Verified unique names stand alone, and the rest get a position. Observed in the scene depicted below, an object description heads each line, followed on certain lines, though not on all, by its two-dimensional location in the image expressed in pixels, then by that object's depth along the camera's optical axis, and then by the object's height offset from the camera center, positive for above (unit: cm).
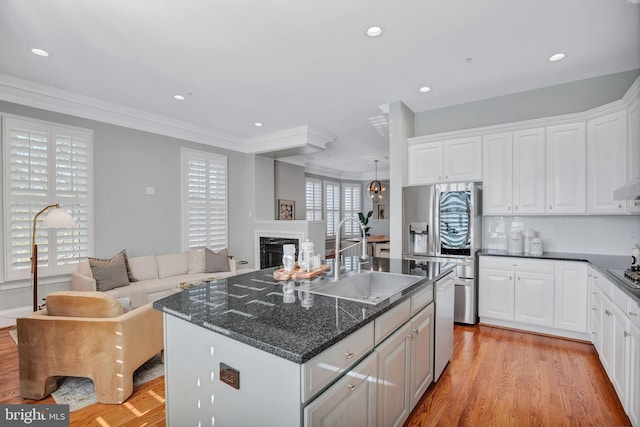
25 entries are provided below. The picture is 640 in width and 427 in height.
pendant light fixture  790 +64
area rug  222 -137
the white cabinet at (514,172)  358 +50
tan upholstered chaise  216 -94
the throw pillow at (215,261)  490 -79
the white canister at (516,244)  374 -37
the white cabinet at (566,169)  336 +50
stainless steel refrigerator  372 -21
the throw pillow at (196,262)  493 -79
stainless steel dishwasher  235 -89
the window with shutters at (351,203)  1057 +37
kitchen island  109 -61
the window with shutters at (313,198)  914 +47
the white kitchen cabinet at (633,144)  279 +66
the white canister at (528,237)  376 -29
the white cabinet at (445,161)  392 +70
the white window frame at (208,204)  524 +16
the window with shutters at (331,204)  991 +30
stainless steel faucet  214 -35
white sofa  373 -92
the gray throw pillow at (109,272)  374 -75
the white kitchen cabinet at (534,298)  334 -95
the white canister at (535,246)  360 -39
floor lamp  320 -11
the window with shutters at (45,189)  353 +30
